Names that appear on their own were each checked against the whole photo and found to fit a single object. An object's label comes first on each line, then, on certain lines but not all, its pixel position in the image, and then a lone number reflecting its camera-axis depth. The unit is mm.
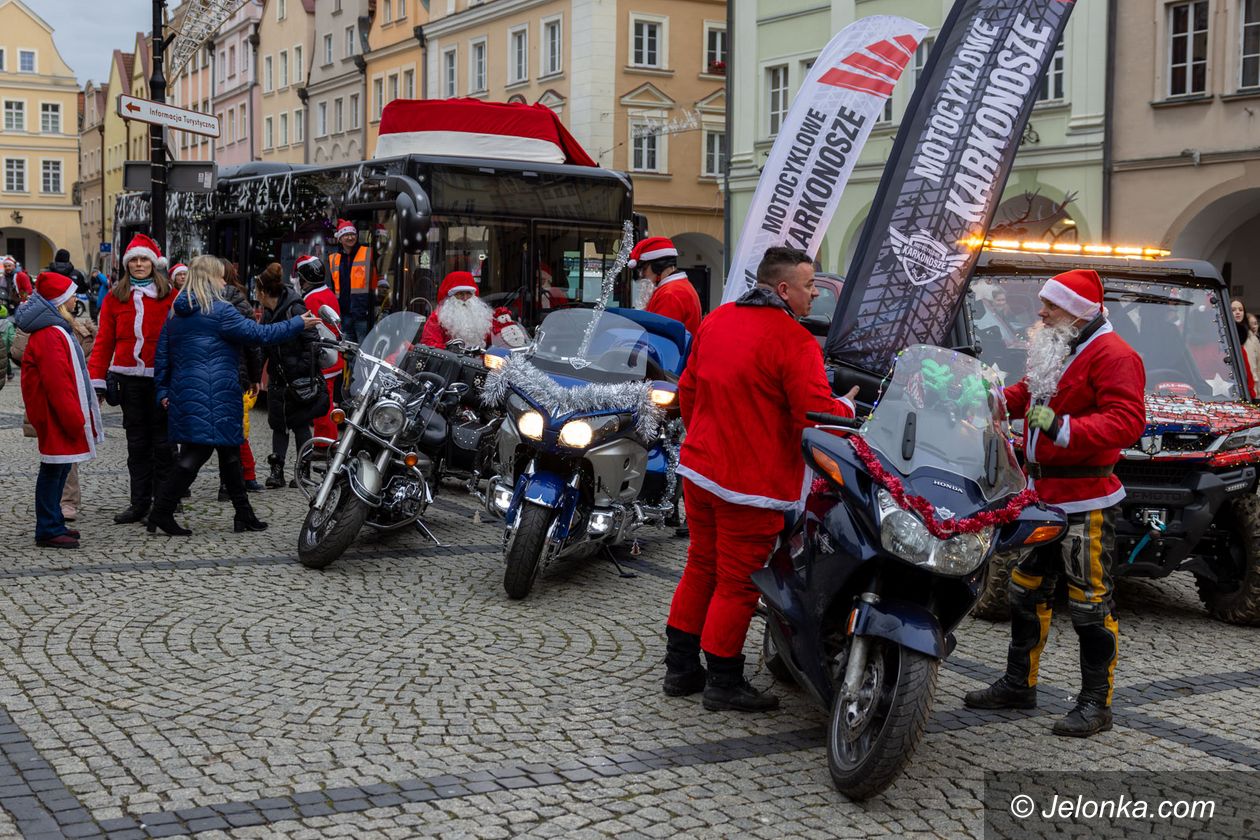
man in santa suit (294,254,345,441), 13273
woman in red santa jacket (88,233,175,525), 10508
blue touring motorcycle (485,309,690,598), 8016
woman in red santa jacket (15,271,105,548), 9250
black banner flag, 9336
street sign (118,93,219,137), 15484
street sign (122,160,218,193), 17047
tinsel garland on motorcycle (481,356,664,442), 8125
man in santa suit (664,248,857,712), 5867
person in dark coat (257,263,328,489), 12414
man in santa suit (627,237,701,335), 11328
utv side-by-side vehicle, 7875
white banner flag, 11539
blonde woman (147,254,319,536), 9672
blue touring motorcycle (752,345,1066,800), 5008
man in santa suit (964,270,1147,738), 5926
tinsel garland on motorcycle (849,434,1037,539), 5020
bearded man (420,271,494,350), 11586
